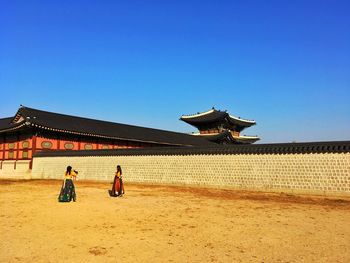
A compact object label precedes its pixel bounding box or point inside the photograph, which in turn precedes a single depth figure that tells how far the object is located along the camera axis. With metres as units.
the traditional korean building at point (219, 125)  46.09
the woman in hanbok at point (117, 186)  14.28
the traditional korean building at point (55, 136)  27.09
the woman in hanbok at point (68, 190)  12.51
